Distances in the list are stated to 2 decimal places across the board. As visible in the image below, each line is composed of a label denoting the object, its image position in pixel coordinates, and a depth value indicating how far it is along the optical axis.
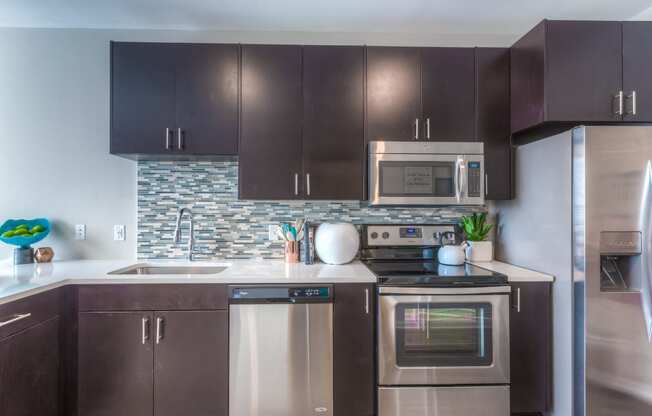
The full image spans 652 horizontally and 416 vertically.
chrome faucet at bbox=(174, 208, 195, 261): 2.13
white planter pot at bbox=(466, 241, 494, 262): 2.22
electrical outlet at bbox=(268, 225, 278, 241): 2.34
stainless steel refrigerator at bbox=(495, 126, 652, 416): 1.56
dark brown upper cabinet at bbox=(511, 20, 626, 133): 1.76
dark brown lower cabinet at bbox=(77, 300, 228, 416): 1.71
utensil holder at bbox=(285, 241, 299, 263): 2.19
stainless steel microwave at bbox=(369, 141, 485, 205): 2.03
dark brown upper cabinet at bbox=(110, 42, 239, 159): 2.00
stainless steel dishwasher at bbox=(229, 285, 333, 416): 1.72
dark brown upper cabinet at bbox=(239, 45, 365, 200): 2.04
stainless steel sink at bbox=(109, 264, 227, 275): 2.17
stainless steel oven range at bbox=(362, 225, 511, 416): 1.71
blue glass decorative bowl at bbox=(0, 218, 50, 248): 2.06
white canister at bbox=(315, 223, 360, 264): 2.09
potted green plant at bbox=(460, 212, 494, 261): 2.22
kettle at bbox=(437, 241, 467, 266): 2.11
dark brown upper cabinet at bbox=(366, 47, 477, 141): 2.06
